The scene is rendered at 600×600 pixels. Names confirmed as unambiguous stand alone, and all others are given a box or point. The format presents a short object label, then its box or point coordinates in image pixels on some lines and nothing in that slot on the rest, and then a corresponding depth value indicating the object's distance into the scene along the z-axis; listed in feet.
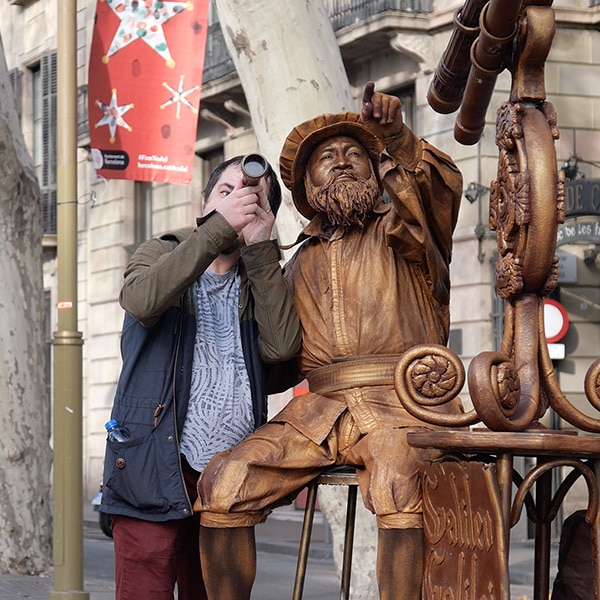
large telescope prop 15.93
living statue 18.97
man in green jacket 21.16
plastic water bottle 21.75
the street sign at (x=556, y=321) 79.97
